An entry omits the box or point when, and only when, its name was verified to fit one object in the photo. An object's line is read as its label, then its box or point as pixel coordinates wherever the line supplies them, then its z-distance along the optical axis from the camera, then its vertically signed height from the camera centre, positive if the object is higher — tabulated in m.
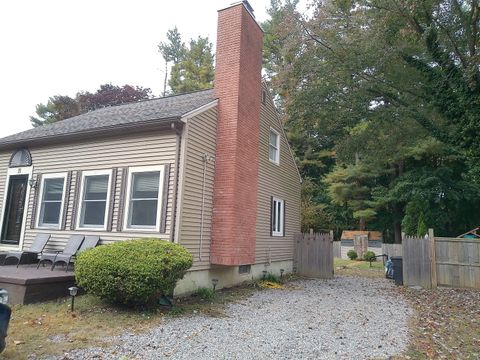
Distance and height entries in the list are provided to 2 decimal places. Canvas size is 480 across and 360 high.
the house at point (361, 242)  27.06 -0.34
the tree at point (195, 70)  33.75 +15.69
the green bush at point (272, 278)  12.57 -1.55
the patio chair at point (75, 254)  8.47 -0.66
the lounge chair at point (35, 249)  9.44 -0.63
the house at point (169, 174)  8.70 +1.49
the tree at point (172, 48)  40.66 +20.73
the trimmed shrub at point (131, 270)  6.33 -0.75
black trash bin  13.02 -1.13
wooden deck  6.88 -1.18
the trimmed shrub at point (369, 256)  23.57 -1.20
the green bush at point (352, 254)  25.98 -1.27
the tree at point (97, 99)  31.34 +11.28
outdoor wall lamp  10.72 +1.25
